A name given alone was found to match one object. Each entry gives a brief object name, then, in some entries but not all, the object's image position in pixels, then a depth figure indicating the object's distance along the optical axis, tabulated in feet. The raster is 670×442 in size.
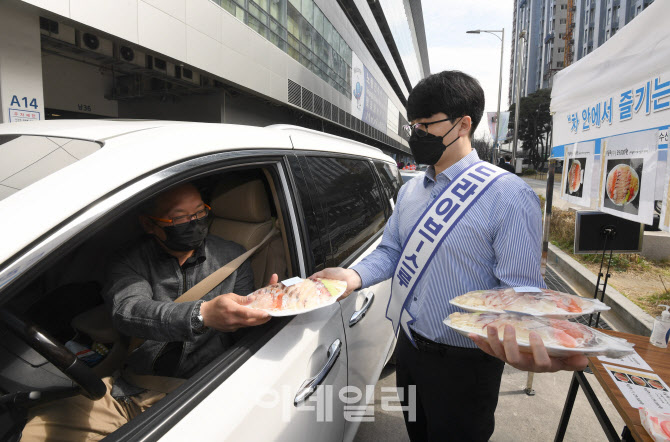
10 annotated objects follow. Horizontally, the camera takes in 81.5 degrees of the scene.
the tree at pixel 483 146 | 232.41
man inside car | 4.24
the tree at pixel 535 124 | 194.39
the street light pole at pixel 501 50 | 71.87
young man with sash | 4.58
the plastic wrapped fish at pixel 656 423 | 4.10
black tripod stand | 11.45
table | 4.60
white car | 2.92
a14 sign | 19.90
